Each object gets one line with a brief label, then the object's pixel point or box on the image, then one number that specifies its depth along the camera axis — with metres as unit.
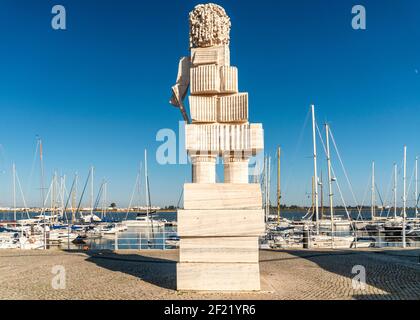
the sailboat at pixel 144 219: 38.50
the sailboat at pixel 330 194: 21.94
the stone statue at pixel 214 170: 8.00
